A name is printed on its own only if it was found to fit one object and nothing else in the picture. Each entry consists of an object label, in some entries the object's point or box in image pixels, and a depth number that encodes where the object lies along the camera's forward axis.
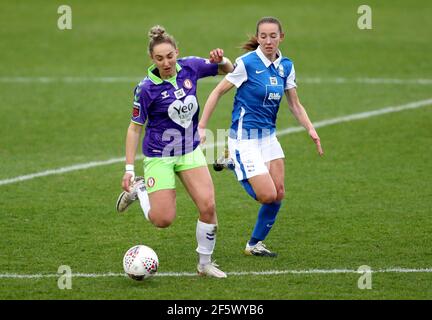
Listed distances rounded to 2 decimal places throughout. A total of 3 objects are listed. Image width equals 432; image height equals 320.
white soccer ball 17.95
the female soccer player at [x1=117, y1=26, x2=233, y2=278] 18.37
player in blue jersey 19.89
